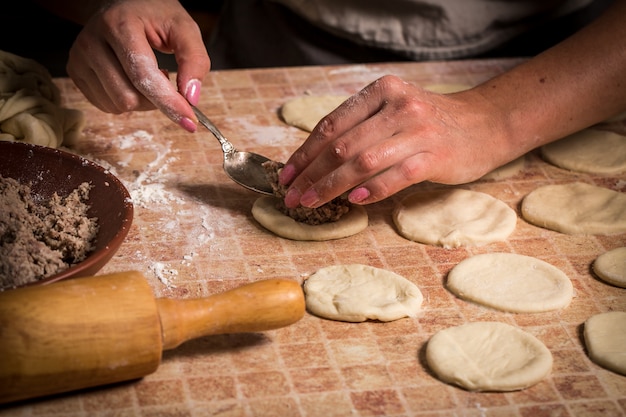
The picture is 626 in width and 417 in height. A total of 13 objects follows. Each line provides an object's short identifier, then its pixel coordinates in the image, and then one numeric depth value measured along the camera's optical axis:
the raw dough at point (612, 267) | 0.85
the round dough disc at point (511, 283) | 0.82
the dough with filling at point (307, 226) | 0.88
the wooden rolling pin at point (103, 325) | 0.70
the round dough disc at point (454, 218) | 0.89
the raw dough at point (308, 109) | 1.03
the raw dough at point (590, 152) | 0.98
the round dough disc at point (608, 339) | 0.78
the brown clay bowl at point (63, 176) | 0.81
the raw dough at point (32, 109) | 0.93
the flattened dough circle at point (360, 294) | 0.80
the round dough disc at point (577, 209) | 0.90
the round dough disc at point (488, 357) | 0.76
